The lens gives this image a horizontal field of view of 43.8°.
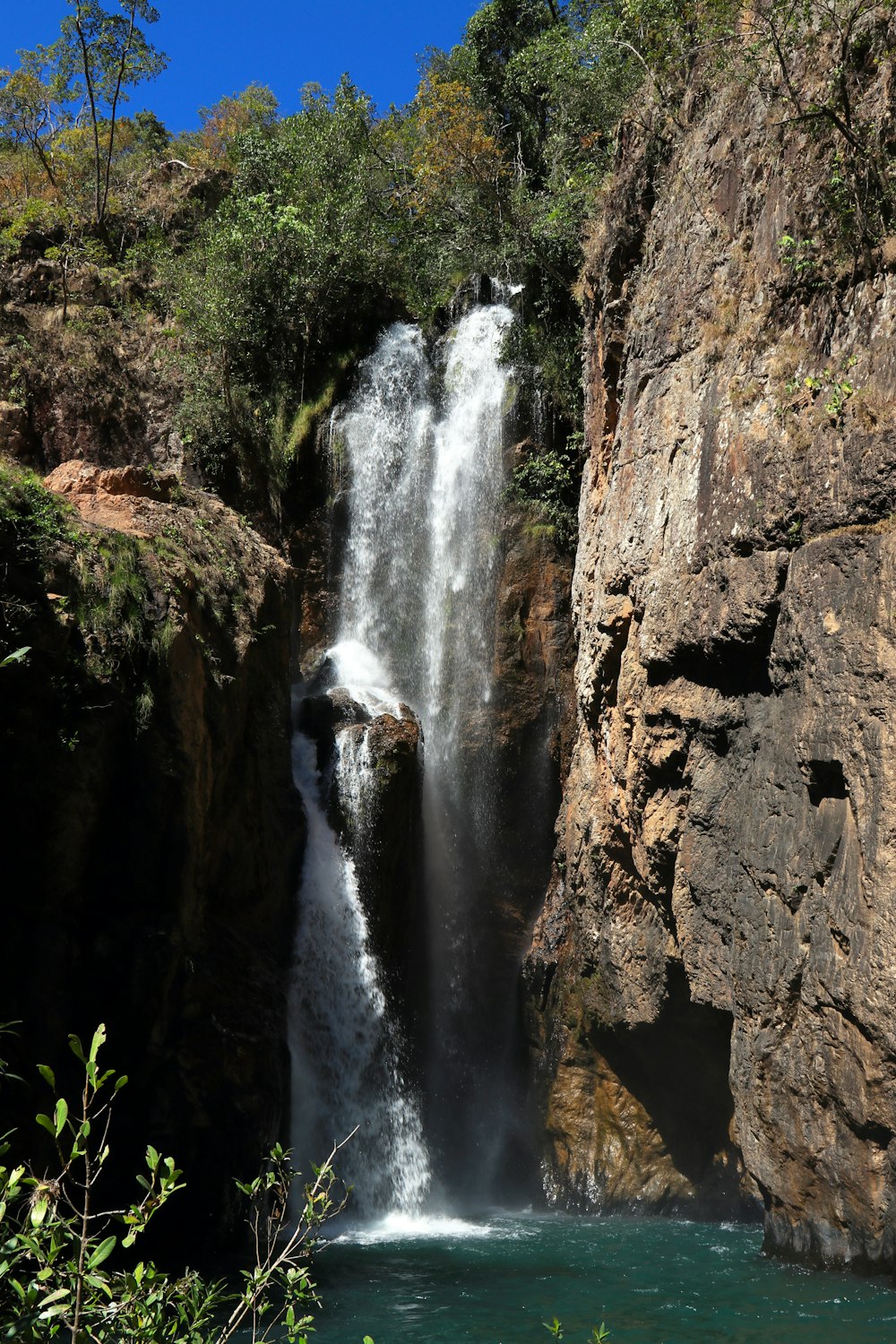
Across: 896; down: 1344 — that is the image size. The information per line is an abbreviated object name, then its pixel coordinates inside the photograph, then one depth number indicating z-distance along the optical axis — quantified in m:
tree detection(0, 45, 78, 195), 30.52
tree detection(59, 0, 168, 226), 25.27
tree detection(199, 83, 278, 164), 36.44
